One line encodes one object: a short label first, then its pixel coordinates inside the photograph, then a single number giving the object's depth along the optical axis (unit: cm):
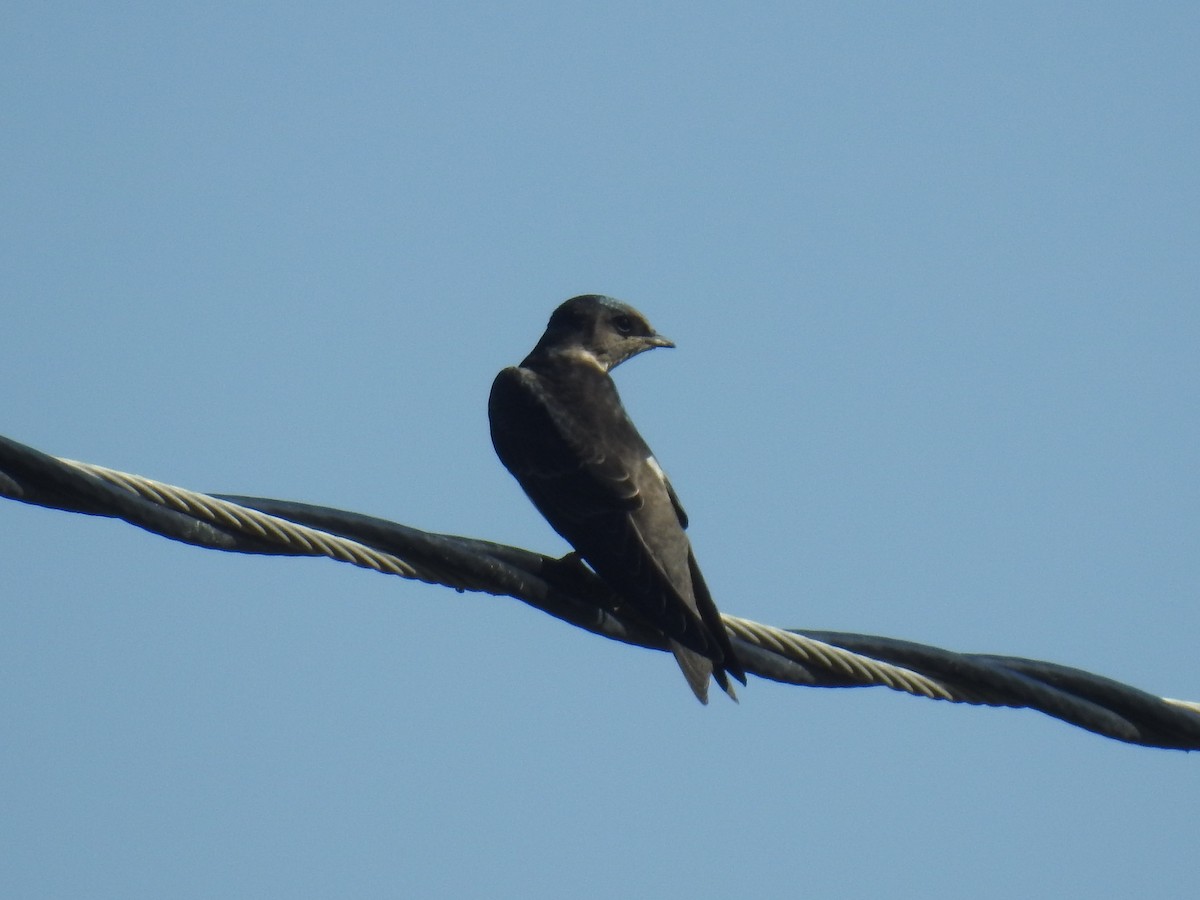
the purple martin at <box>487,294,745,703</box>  1021
